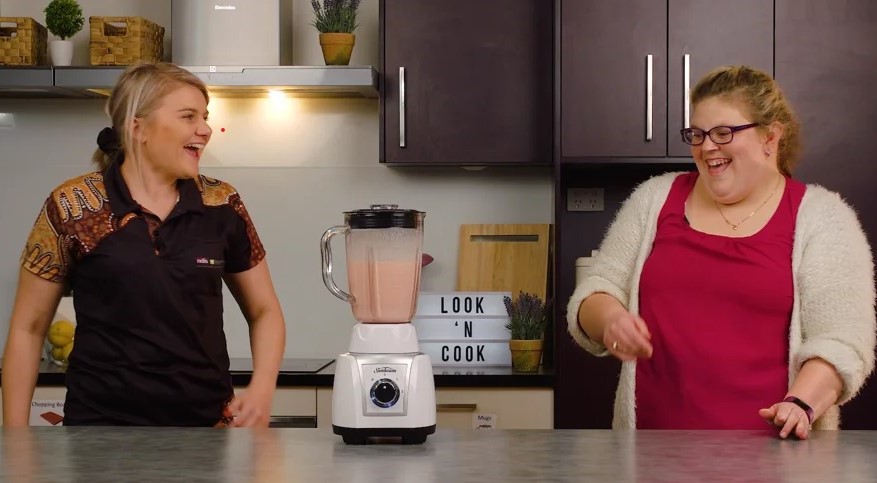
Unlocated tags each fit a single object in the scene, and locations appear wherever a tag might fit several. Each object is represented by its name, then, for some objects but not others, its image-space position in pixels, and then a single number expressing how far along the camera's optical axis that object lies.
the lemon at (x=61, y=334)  3.12
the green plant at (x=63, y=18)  3.27
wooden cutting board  3.37
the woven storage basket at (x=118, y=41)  3.20
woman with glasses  1.80
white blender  1.40
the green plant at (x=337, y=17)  3.24
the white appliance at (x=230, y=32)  3.18
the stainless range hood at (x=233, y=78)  3.08
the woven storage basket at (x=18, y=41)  3.24
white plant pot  3.29
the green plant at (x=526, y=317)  3.09
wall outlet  3.41
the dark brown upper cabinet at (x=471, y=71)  3.17
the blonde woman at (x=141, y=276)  1.81
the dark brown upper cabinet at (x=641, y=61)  3.03
